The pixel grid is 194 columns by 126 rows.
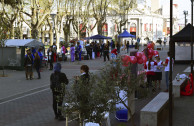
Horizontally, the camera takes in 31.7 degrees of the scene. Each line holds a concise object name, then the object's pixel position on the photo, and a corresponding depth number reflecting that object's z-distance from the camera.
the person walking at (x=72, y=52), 28.75
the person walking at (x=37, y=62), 18.03
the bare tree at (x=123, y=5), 56.99
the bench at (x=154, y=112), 8.13
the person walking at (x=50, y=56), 22.46
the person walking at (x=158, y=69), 13.75
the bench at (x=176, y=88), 12.74
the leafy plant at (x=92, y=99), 6.15
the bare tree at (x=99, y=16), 46.53
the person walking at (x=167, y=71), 13.46
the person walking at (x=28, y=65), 17.86
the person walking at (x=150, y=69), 13.73
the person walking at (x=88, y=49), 32.03
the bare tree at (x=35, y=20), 27.34
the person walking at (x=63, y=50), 28.76
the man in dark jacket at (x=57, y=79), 8.93
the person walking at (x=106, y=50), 29.03
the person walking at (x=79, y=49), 30.19
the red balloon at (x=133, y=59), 10.57
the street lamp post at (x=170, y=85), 7.44
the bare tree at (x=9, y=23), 43.81
